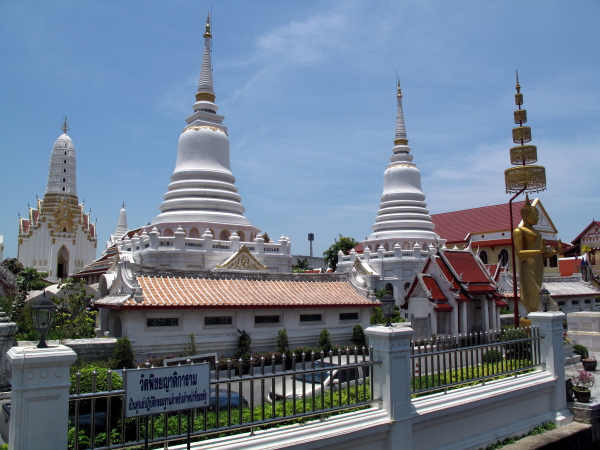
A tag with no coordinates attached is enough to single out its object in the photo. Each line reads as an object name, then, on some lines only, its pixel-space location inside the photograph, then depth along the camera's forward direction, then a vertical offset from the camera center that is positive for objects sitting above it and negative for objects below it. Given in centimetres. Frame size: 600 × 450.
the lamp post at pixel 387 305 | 771 -26
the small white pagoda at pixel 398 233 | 3766 +477
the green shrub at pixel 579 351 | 2027 -261
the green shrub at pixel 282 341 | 1765 -189
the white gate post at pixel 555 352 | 1124 -148
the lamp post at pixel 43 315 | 533 -27
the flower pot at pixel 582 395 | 1154 -253
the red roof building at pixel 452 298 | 2127 -41
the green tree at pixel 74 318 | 1827 -119
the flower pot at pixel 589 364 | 1847 -287
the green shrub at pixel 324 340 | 1856 -194
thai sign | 572 -121
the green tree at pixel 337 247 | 5984 +512
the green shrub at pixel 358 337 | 1966 -193
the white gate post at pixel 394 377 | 796 -145
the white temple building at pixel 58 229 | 5647 +713
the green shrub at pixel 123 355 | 1445 -194
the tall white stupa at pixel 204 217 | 2533 +426
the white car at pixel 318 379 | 743 -189
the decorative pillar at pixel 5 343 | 1369 -152
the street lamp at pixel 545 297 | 1166 -21
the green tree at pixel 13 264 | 5267 +286
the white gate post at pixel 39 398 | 512 -115
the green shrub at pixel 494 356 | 1025 -148
